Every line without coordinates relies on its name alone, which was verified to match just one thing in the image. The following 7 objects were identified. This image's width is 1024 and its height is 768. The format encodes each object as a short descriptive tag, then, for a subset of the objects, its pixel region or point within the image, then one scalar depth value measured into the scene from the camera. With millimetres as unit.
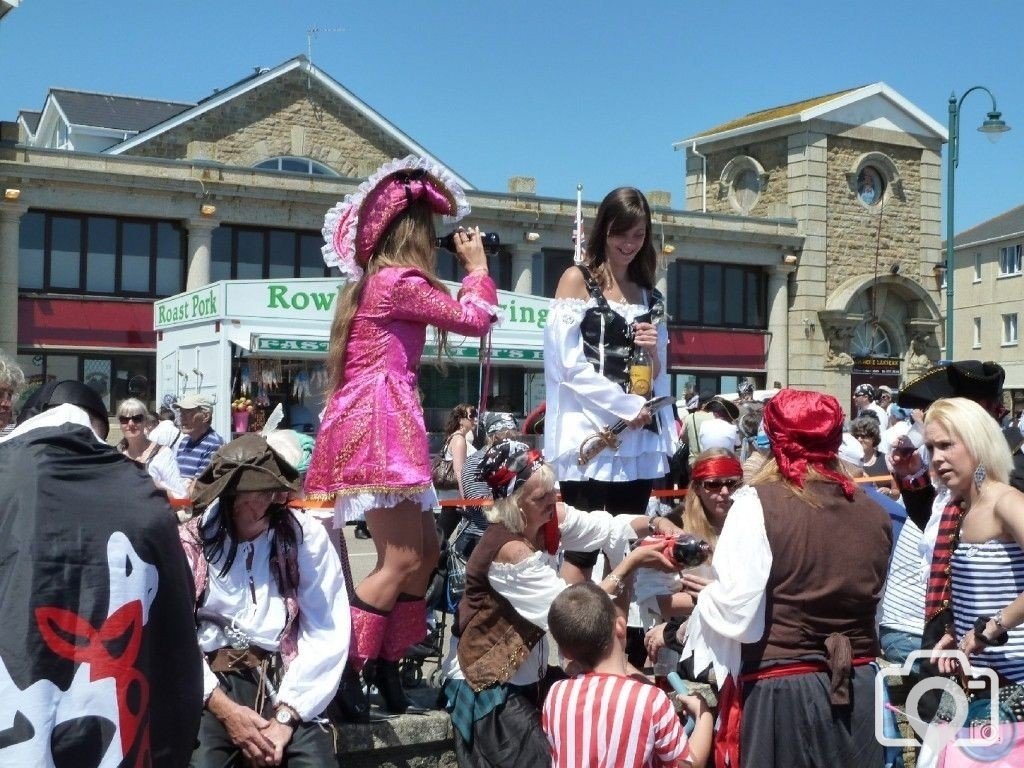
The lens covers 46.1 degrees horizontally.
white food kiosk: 14852
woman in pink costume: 4398
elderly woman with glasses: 8719
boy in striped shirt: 3701
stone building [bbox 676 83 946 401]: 32031
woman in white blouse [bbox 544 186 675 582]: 5133
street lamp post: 20594
